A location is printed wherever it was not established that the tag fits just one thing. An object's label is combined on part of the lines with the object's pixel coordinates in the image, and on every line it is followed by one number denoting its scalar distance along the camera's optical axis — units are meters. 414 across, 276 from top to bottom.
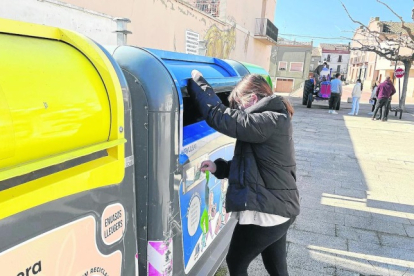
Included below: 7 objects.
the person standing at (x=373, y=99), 13.27
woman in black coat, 1.60
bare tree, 13.09
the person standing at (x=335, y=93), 12.12
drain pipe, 2.21
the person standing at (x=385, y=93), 10.59
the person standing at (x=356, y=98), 11.76
